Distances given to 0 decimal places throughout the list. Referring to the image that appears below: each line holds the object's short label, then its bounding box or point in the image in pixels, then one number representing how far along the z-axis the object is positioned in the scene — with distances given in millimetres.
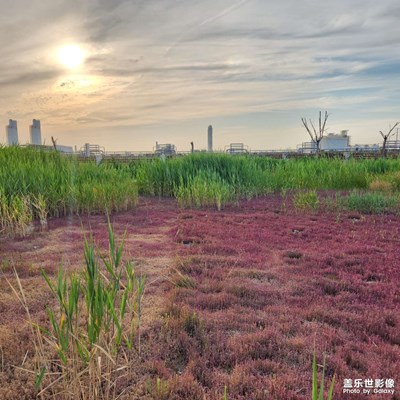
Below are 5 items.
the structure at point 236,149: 24828
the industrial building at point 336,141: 38544
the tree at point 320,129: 25783
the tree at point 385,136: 19966
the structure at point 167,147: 31744
